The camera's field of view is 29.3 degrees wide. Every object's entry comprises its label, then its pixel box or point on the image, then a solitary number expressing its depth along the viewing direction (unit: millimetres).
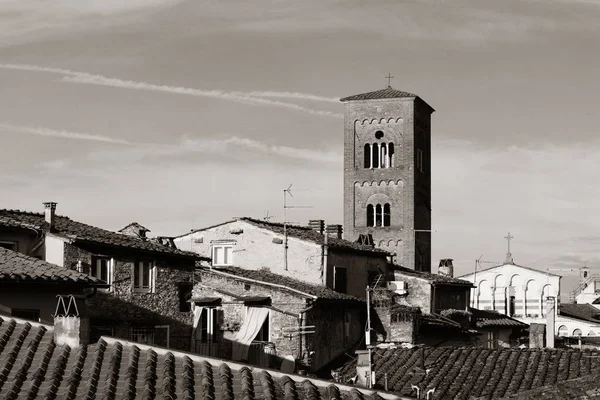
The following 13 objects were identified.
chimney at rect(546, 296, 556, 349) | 36375
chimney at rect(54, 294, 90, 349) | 14525
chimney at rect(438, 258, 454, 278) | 64562
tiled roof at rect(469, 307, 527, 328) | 56000
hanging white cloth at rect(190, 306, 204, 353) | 38094
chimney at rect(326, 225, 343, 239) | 54750
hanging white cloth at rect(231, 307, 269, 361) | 38375
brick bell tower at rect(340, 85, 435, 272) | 86312
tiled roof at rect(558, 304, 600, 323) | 72312
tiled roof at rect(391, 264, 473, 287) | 53438
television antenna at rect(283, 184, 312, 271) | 45344
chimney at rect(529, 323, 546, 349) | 37656
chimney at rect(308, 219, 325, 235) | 51875
